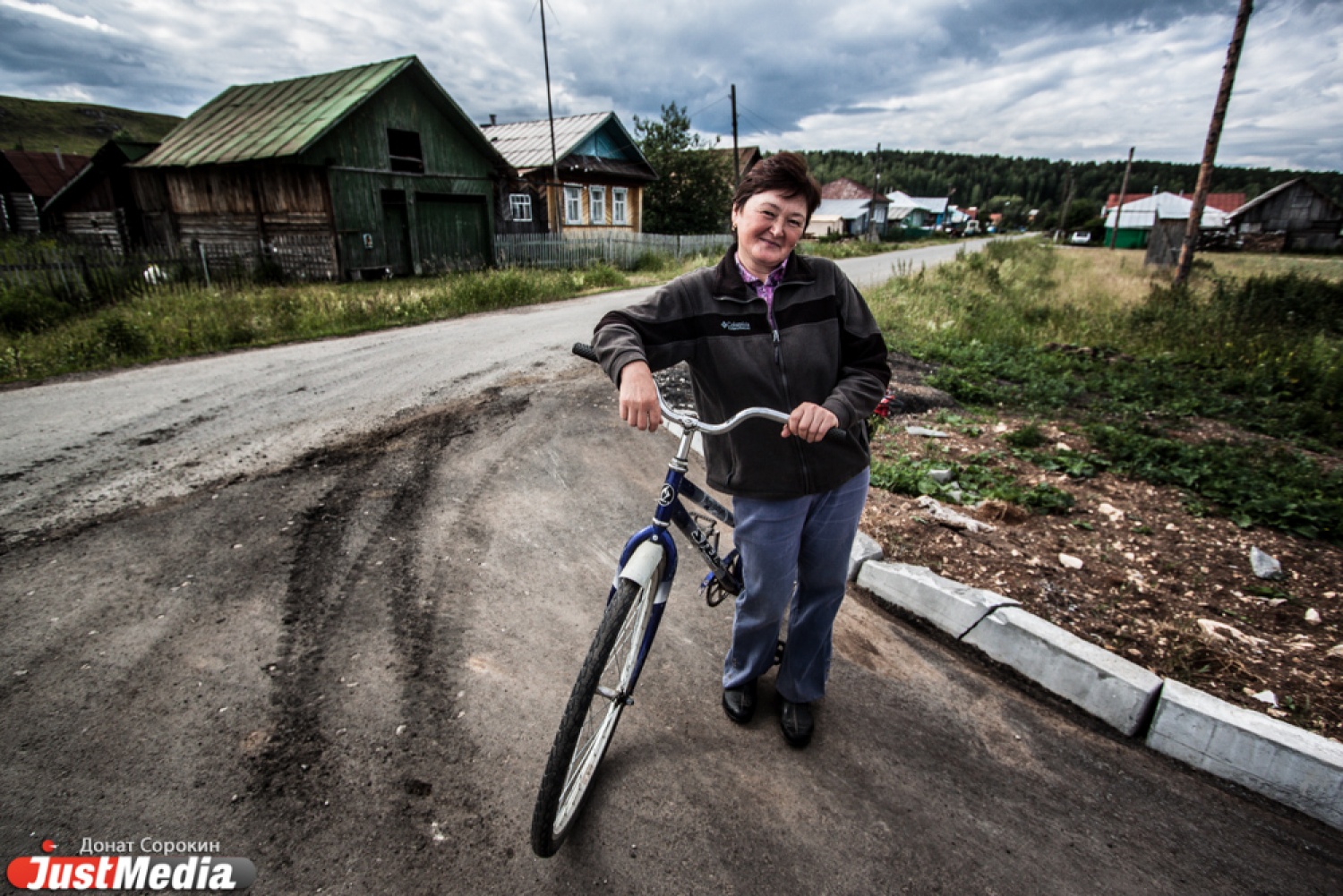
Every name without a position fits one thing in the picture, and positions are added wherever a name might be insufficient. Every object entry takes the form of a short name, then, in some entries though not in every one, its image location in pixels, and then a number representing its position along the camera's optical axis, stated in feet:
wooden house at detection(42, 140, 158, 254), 65.57
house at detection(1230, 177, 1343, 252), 152.15
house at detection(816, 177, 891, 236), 215.10
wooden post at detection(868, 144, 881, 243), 169.88
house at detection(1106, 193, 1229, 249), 183.42
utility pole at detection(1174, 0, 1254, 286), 40.27
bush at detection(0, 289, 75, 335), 29.12
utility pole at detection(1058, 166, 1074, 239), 227.22
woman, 6.79
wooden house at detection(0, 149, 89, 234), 114.01
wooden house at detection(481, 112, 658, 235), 82.28
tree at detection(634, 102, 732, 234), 108.27
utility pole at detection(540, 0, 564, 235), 76.59
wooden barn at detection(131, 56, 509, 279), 52.47
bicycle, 5.92
